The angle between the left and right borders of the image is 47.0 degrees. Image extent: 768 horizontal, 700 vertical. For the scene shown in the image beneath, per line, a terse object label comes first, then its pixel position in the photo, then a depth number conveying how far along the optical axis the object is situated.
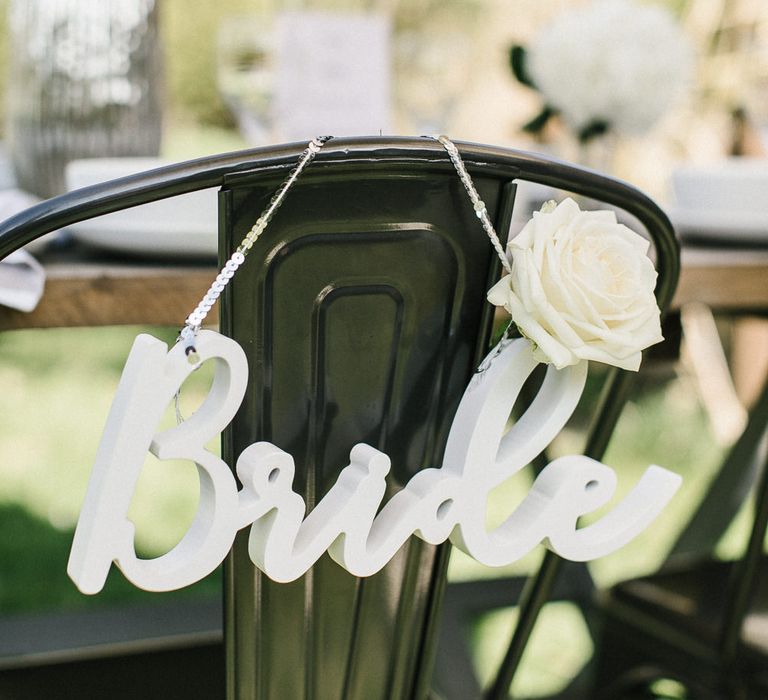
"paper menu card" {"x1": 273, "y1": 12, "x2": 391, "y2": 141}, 1.30
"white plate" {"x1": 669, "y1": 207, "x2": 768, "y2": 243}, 0.97
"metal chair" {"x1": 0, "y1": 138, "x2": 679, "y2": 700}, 0.45
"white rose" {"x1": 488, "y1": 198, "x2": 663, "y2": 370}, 0.48
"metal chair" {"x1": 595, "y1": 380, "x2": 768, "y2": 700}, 0.95
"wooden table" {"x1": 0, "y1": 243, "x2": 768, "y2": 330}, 0.69
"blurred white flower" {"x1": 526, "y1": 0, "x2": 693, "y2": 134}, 1.19
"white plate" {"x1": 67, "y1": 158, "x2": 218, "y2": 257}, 0.72
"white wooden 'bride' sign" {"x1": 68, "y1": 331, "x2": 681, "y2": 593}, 0.43
